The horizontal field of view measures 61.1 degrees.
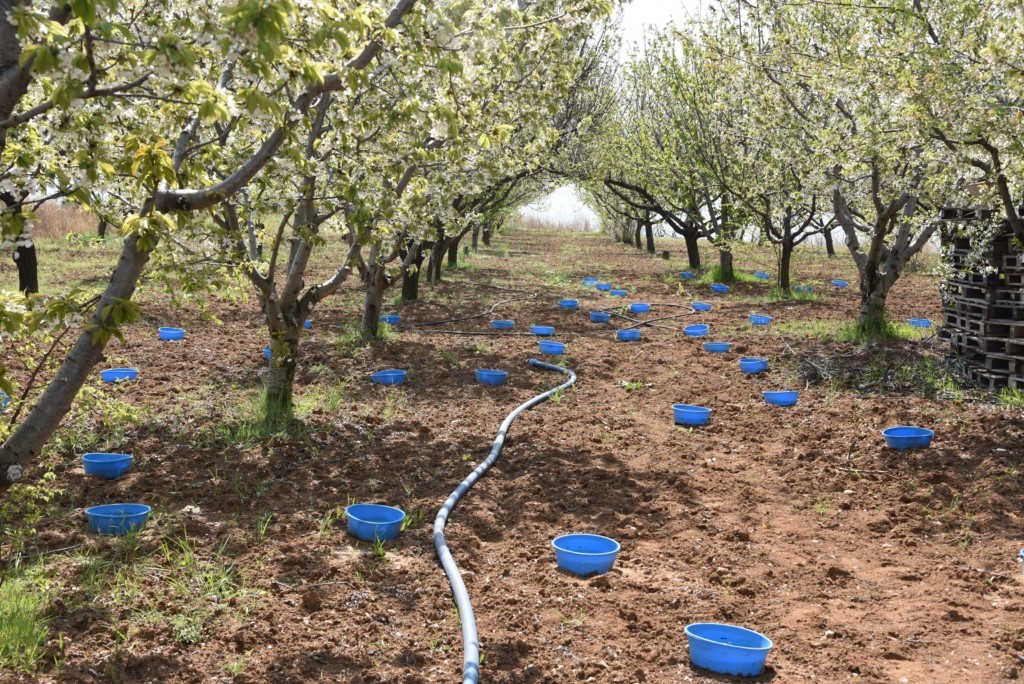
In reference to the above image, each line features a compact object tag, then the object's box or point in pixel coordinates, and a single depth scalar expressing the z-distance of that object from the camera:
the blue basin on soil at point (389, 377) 8.12
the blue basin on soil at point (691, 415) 7.16
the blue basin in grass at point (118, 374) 7.47
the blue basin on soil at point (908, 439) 6.23
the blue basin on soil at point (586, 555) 4.33
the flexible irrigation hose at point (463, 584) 3.25
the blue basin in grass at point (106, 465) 5.38
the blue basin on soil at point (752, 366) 8.73
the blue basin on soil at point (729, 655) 3.35
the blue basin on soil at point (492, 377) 8.29
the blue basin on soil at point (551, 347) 9.64
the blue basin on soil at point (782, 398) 7.58
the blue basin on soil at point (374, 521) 4.59
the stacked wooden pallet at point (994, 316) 7.25
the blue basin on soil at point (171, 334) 9.47
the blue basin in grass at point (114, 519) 4.54
